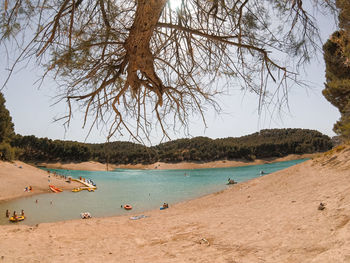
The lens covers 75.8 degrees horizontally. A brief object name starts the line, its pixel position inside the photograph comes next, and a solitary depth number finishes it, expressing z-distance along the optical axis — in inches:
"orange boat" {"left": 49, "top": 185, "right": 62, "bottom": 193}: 700.7
